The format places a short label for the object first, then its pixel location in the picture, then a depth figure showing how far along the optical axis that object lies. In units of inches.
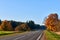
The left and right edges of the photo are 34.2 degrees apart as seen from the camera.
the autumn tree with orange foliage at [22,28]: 2865.2
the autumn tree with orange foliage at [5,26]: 2466.5
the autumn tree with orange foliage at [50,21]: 2314.1
